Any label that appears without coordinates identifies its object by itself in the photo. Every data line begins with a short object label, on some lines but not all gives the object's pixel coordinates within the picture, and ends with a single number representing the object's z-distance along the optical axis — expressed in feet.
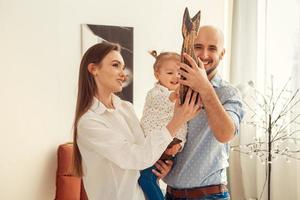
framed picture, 10.34
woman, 4.36
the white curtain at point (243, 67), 12.01
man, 5.07
